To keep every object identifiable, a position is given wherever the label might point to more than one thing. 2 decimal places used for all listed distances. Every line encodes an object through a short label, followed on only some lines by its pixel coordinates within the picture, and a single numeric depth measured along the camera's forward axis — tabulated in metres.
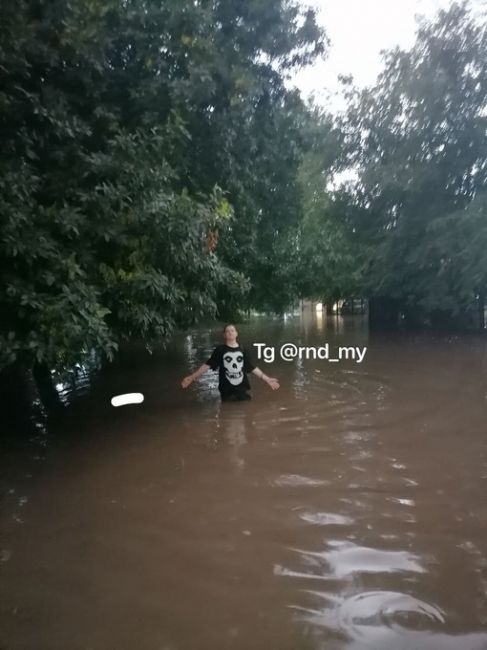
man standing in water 8.44
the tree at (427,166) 19.06
